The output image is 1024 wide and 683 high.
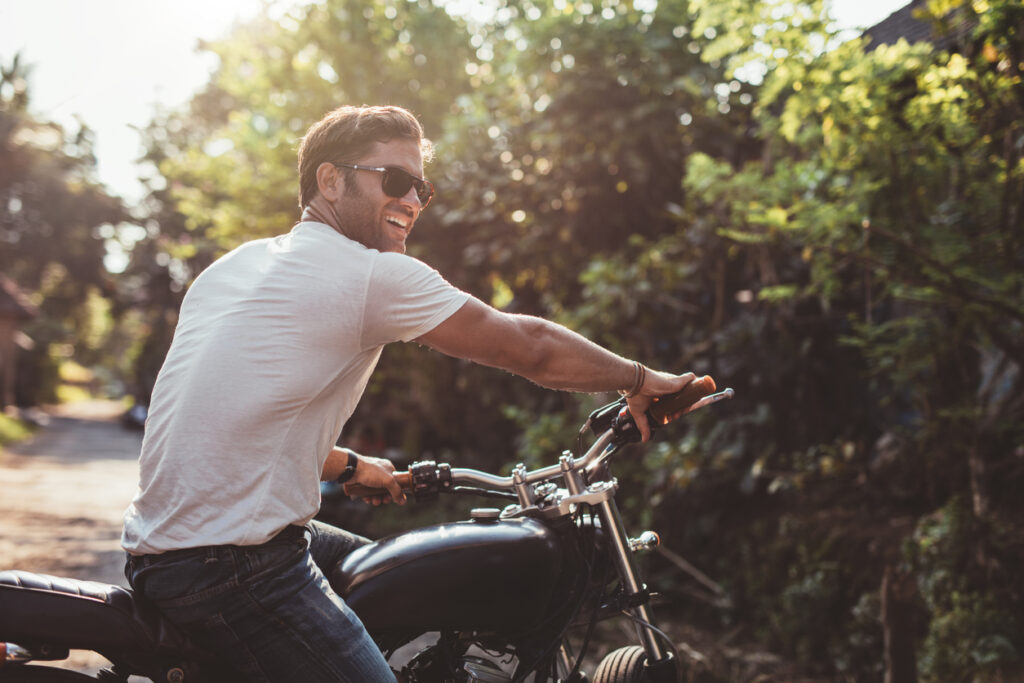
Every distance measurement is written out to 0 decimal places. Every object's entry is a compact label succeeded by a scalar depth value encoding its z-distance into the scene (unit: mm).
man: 1854
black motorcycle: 2061
